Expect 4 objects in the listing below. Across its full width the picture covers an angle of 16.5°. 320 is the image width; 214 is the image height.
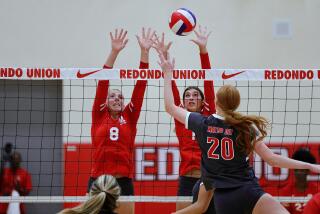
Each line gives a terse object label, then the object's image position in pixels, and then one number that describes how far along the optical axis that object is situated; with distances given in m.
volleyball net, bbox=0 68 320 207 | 17.99
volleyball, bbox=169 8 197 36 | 11.61
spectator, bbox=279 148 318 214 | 14.32
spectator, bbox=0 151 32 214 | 17.58
